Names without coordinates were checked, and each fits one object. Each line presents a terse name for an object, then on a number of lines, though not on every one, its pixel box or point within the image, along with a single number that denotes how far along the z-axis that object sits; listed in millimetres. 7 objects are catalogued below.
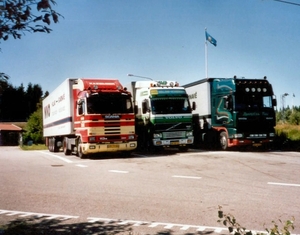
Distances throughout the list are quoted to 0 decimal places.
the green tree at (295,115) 46706
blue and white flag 36312
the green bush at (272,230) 3572
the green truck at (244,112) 18141
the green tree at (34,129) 56000
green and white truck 17797
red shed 69625
